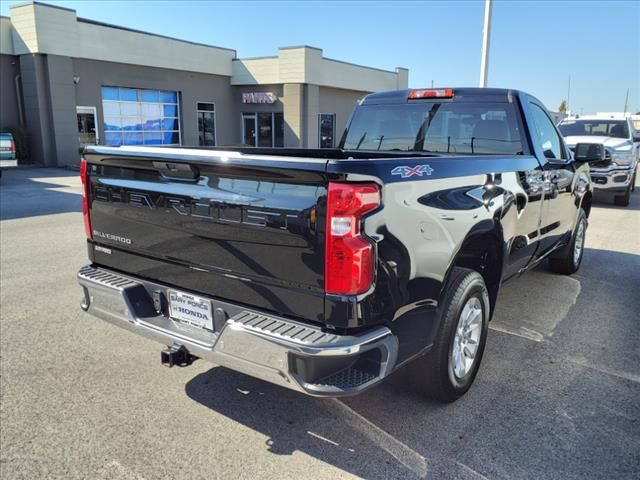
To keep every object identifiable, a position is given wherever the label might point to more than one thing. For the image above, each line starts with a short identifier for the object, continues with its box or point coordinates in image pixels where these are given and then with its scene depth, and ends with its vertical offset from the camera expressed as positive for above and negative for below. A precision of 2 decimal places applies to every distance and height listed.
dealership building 21.44 +1.61
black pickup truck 2.56 -0.72
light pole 15.73 +2.47
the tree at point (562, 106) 103.85 +3.77
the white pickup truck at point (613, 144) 12.16 -0.39
